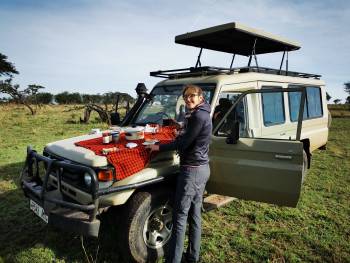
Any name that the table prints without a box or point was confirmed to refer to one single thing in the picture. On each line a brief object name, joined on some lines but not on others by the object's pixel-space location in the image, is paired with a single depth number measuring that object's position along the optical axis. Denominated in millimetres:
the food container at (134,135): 3934
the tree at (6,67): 27831
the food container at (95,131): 4656
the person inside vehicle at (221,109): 4402
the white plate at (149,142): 3674
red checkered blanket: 3334
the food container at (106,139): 3898
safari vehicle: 3295
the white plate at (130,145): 3590
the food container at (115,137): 3954
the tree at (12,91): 31109
